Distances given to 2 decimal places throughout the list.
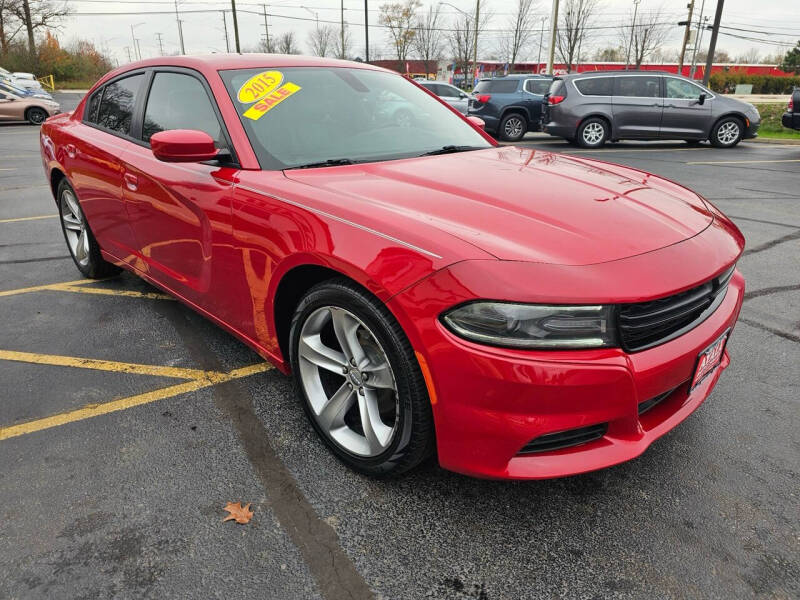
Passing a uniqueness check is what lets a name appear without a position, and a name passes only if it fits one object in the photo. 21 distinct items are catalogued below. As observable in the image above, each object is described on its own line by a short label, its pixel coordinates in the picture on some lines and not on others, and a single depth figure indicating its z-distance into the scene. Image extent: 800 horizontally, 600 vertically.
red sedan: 1.69
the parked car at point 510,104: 14.46
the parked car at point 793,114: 11.66
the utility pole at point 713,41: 21.66
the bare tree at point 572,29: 50.25
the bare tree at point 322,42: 71.00
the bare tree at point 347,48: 64.90
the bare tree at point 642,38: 58.38
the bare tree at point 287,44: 73.82
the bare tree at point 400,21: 57.91
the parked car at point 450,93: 15.66
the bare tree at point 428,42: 59.03
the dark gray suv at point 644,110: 12.64
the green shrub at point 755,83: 55.88
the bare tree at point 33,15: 43.84
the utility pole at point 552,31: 27.75
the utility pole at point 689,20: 40.05
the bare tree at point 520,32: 50.25
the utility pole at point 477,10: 39.60
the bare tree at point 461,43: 57.72
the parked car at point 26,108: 19.53
